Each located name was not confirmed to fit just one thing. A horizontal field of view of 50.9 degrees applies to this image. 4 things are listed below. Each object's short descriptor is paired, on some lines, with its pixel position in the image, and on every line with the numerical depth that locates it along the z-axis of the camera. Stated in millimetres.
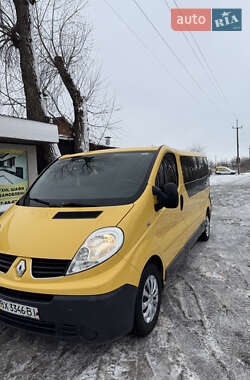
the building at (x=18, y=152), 7746
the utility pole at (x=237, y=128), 54044
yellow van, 1965
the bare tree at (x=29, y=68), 9281
